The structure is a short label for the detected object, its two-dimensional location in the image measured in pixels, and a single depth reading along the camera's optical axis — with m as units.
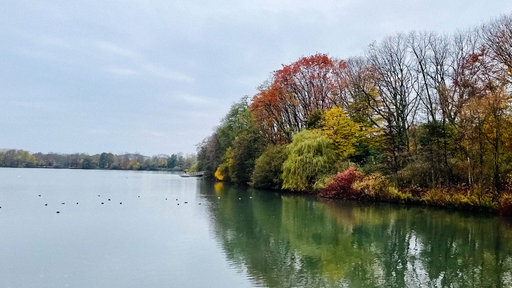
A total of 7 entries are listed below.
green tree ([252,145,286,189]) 38.84
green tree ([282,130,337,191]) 33.44
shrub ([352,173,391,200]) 27.98
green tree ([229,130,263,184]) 48.34
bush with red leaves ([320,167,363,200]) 29.75
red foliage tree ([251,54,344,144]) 39.09
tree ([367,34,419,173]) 31.81
